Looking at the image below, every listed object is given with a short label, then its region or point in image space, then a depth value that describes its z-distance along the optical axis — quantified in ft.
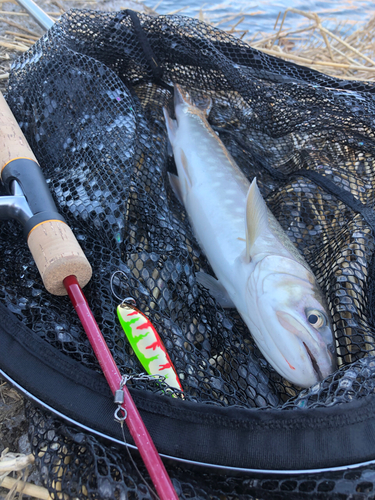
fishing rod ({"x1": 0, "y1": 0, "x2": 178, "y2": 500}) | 0.51
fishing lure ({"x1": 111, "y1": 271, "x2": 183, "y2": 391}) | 0.65
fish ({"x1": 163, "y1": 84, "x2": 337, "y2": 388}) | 0.73
